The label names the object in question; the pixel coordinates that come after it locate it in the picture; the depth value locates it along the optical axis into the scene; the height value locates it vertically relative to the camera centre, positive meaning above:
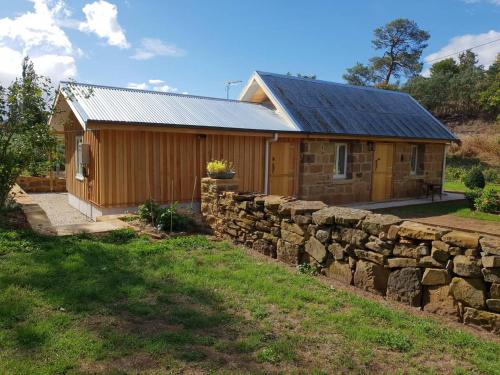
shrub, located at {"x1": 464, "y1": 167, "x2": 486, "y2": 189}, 18.41 -1.12
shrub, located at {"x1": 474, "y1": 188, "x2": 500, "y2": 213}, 13.29 -1.51
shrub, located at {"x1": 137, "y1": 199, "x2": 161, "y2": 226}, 8.42 -1.33
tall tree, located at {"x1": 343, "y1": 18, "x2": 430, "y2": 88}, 43.34 +10.41
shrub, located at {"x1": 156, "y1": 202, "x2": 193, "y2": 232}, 8.13 -1.44
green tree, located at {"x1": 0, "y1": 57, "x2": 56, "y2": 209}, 7.43 +0.30
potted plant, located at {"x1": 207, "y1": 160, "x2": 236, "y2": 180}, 8.57 -0.46
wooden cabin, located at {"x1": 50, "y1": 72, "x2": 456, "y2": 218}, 9.88 +0.19
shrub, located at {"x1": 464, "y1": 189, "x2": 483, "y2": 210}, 13.90 -1.39
